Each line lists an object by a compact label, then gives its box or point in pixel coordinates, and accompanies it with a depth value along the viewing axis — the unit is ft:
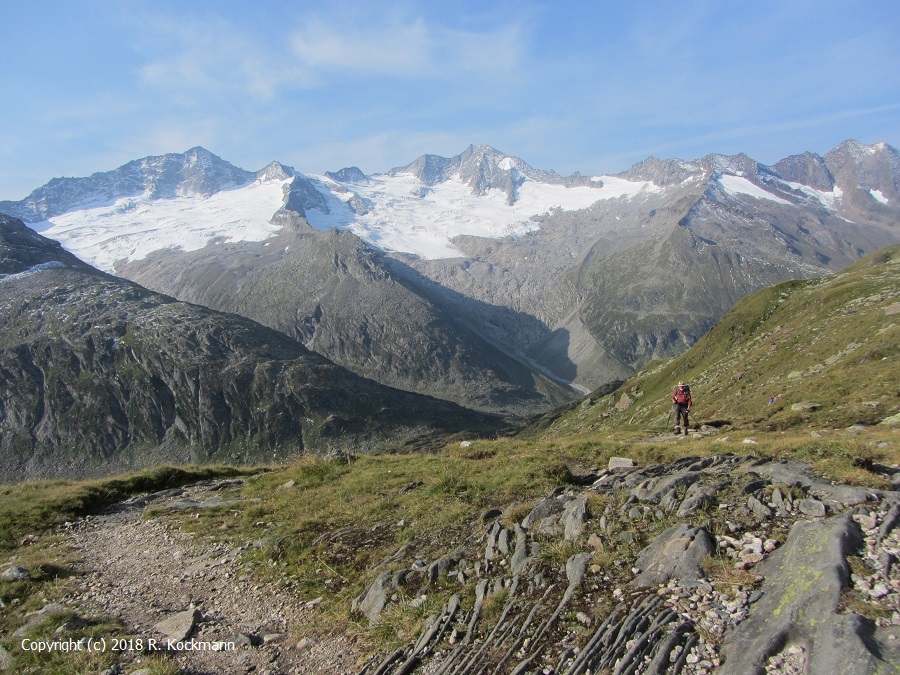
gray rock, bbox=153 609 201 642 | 35.68
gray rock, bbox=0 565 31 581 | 44.49
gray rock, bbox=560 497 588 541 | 37.94
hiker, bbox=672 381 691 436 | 95.61
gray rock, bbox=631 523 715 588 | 30.25
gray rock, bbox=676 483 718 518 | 36.50
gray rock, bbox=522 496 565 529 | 41.78
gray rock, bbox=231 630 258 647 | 34.54
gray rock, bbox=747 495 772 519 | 33.96
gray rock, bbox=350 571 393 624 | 36.01
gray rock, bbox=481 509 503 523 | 47.09
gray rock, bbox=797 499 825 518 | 32.55
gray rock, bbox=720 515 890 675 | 21.12
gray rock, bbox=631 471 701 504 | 40.73
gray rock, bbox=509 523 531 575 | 35.94
